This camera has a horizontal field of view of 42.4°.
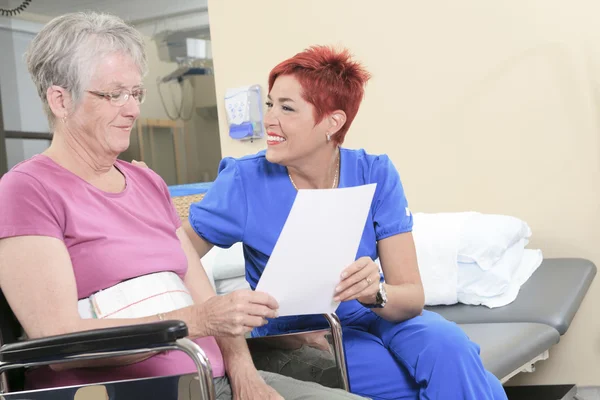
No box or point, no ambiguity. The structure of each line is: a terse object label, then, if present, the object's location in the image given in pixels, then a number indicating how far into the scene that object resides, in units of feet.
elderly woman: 4.37
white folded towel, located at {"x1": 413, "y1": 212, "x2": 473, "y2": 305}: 8.89
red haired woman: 5.83
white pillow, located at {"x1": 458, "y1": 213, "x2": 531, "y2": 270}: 8.94
